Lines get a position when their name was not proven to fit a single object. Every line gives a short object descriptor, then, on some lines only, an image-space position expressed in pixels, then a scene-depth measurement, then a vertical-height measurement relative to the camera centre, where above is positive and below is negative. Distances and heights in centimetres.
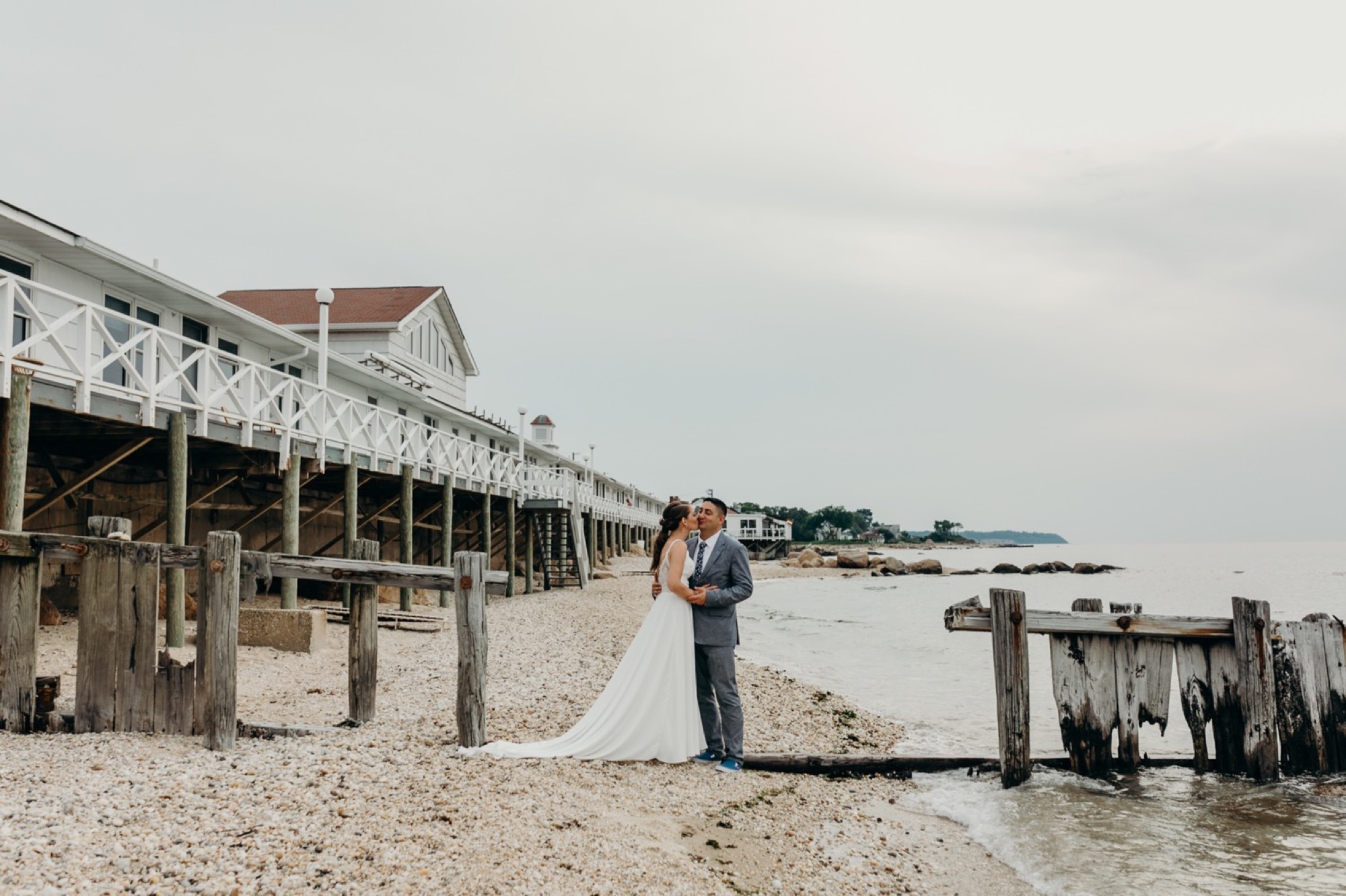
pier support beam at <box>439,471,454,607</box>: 2100 +24
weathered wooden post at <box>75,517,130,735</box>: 596 -69
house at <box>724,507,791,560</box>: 8969 -69
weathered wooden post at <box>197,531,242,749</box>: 570 -63
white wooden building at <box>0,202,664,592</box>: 1049 +241
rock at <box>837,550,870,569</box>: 7031 -288
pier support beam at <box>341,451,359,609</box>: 1603 +57
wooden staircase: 3022 -69
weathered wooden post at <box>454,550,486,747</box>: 592 -77
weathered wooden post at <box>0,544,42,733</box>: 599 -65
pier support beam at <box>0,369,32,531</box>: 863 +96
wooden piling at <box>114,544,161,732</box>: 595 -65
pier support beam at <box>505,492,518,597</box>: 2347 +3
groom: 648 -74
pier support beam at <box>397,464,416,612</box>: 1870 +35
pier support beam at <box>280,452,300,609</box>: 1373 +22
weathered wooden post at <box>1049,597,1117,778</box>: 705 -144
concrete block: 1205 -126
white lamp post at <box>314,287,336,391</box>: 1461 +363
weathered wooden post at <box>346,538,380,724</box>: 657 -89
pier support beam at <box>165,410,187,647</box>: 1068 +25
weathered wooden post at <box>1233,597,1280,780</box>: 702 -135
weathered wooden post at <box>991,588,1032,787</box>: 694 -124
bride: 630 -122
